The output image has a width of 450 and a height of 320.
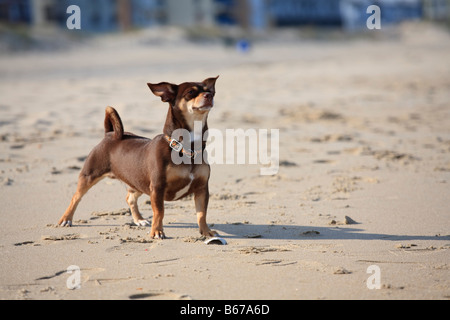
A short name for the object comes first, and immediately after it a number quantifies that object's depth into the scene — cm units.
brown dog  849
